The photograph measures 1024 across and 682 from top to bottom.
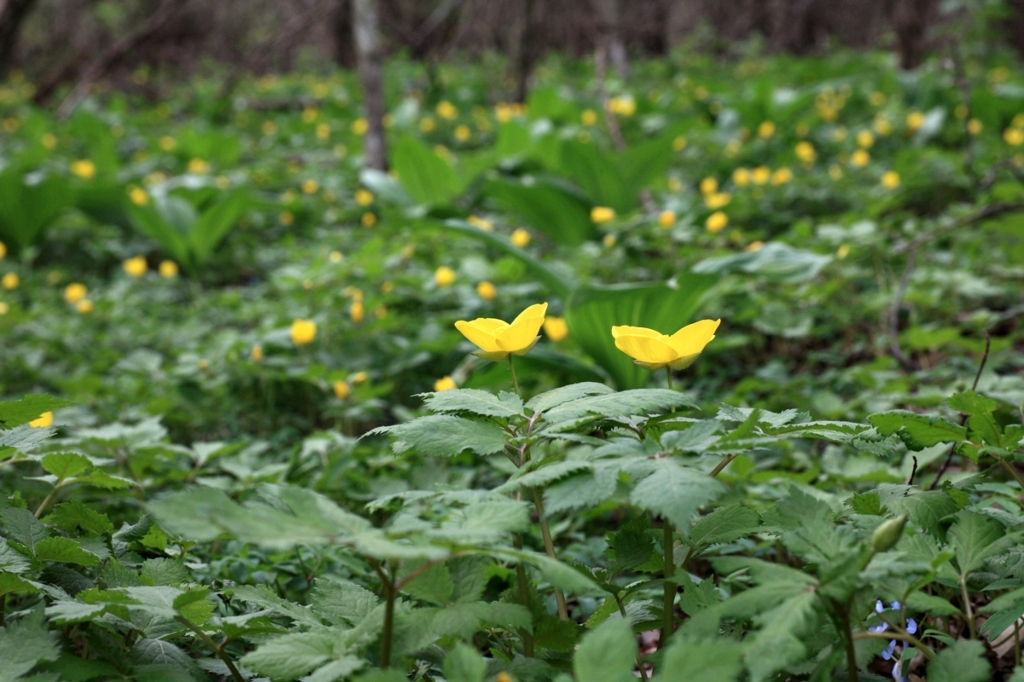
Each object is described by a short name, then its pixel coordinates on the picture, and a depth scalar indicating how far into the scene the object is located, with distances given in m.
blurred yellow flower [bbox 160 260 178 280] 3.93
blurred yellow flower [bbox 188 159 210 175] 5.66
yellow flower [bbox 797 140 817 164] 4.49
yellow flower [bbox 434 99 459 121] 7.64
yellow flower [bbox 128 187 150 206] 4.31
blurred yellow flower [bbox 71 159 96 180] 5.30
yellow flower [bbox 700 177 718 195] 3.86
